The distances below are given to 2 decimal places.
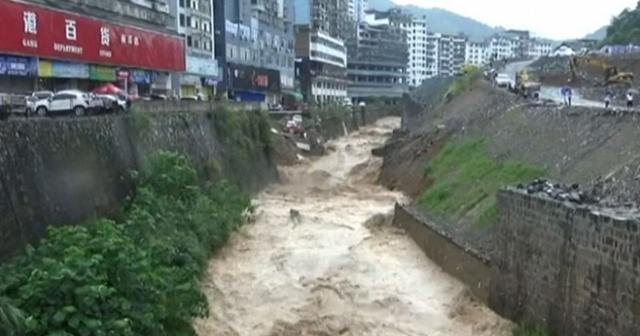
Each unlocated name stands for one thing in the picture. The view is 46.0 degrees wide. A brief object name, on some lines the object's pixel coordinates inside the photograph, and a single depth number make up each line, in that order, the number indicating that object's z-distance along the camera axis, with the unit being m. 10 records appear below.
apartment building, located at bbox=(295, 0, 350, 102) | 97.00
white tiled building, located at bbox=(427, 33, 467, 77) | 185.88
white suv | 26.81
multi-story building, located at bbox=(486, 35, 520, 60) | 195.12
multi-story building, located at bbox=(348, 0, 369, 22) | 164.49
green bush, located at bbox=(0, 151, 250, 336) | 11.62
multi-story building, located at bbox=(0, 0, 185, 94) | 36.88
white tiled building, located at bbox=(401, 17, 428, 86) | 176.50
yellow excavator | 47.97
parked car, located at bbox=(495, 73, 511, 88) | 50.69
